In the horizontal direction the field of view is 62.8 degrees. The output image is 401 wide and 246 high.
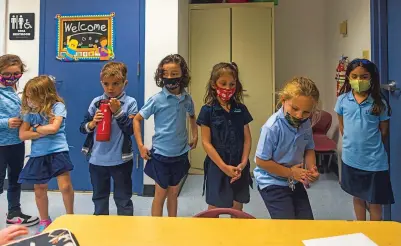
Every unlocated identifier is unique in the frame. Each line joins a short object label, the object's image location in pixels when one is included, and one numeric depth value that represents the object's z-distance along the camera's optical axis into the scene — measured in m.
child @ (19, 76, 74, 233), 2.06
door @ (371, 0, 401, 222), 2.09
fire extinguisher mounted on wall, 3.14
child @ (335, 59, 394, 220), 1.90
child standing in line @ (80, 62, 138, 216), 2.03
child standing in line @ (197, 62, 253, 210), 1.82
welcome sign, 2.87
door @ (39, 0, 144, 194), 2.87
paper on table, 0.88
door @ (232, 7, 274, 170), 3.56
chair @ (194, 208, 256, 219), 1.15
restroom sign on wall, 2.97
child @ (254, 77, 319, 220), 1.46
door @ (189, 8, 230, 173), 3.58
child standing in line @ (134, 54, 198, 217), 1.98
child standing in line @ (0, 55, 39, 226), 2.18
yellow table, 0.91
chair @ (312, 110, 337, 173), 3.44
